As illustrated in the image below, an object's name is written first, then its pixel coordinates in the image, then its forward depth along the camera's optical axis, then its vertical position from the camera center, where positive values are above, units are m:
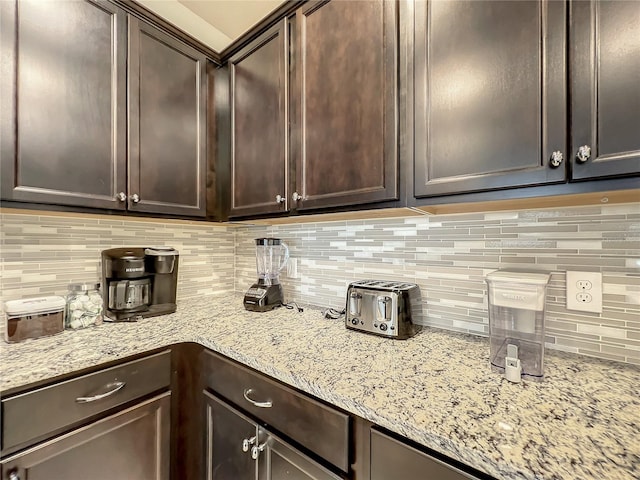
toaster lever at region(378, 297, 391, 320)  1.02 -0.25
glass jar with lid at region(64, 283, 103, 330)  1.14 -0.28
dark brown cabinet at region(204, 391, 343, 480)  0.76 -0.66
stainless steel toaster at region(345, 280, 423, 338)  1.01 -0.26
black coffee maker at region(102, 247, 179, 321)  1.24 -0.19
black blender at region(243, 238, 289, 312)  1.42 -0.20
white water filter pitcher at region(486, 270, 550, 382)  0.73 -0.24
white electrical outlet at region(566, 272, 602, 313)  0.84 -0.16
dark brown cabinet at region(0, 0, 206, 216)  0.95 +0.53
